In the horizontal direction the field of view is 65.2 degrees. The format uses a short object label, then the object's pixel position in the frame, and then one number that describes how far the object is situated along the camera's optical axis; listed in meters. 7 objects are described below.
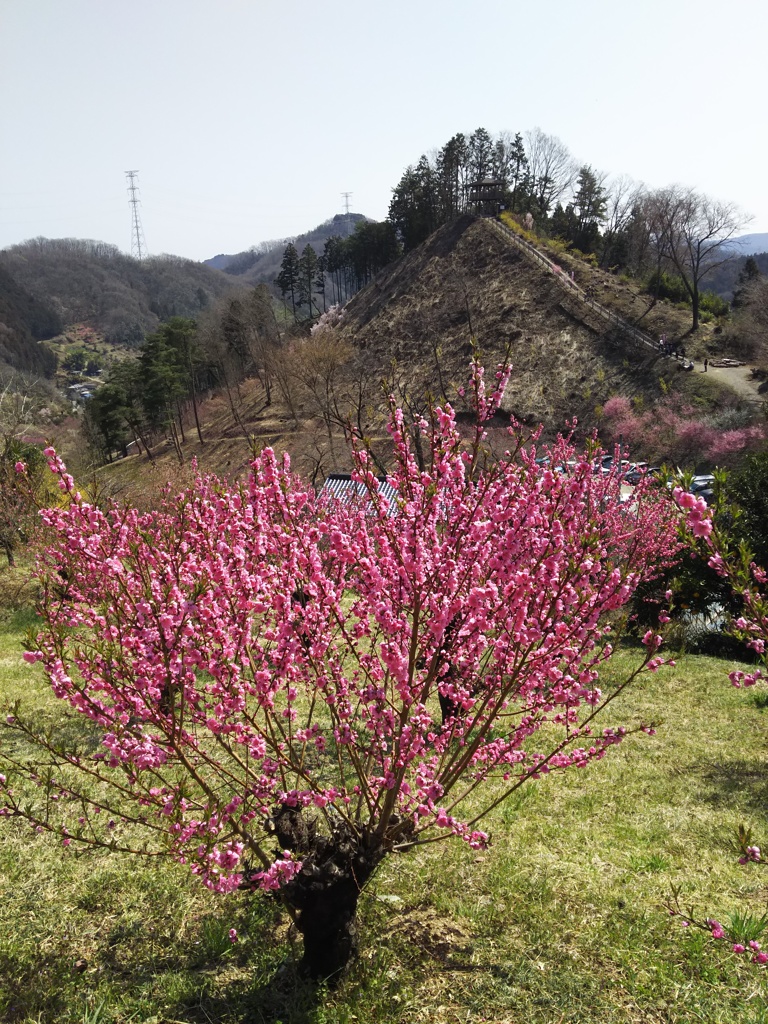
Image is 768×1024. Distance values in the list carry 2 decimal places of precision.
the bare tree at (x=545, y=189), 70.06
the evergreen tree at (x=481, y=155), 68.25
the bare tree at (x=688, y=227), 41.88
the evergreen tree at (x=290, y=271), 76.31
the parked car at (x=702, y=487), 26.30
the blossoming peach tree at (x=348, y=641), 3.34
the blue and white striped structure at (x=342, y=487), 21.53
